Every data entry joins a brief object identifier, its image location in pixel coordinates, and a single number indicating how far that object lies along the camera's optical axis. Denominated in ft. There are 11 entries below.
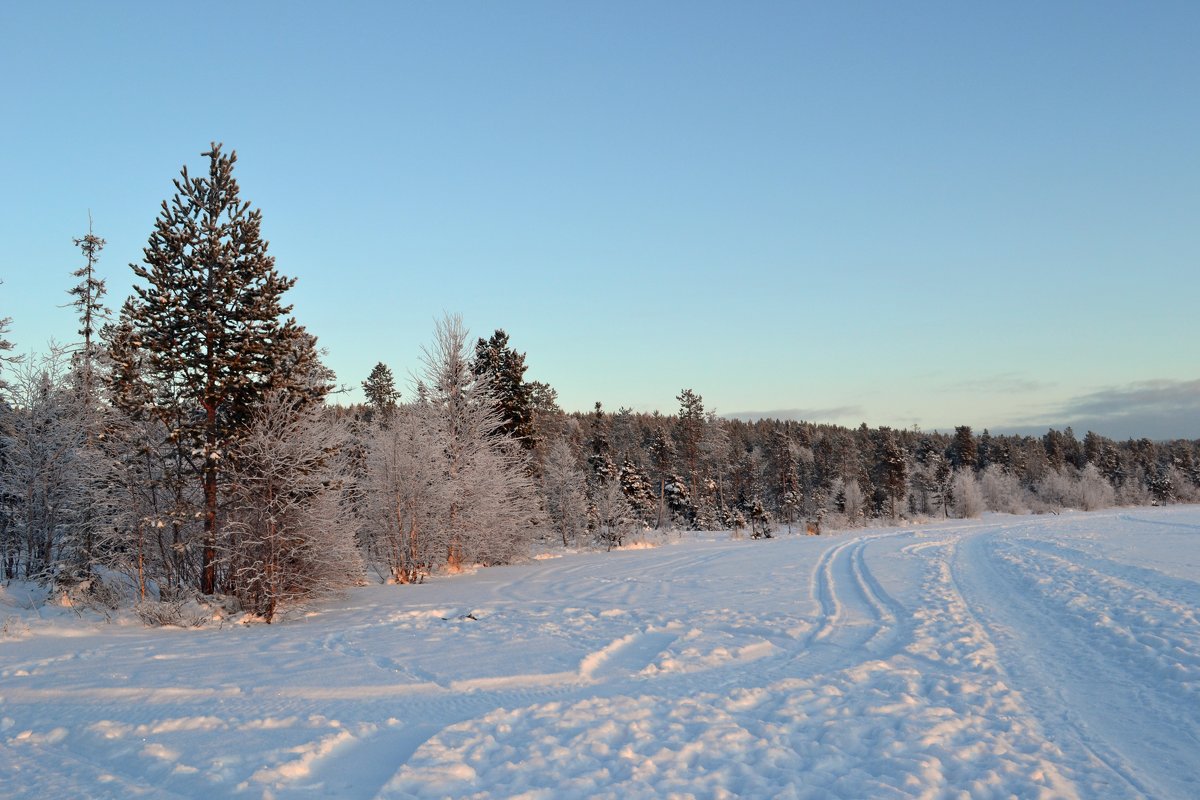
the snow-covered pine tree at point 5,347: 90.27
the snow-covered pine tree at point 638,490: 185.47
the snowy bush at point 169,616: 52.80
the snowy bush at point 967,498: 258.37
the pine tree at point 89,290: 99.60
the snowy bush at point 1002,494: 285.43
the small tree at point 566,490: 156.04
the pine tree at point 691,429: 237.33
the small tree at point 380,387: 227.81
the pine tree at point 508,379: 118.42
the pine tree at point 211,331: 59.41
